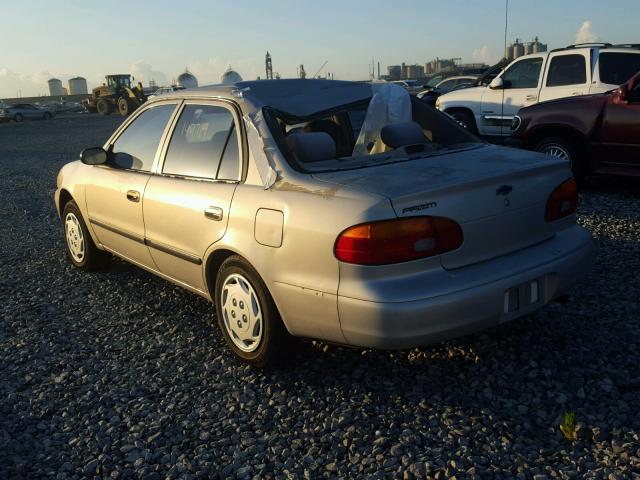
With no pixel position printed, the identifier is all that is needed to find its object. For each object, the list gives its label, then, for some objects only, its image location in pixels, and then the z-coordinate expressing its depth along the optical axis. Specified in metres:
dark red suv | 6.91
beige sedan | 2.73
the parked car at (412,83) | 40.75
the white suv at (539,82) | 9.55
